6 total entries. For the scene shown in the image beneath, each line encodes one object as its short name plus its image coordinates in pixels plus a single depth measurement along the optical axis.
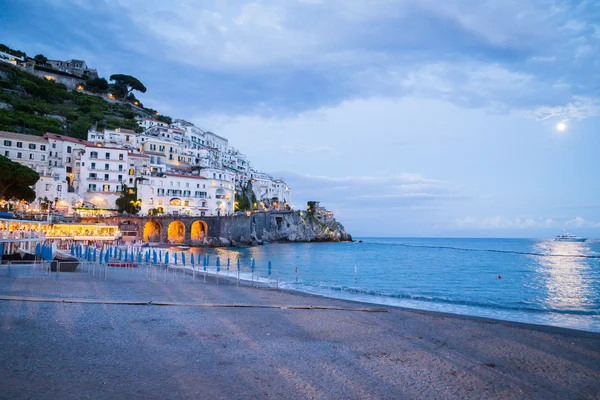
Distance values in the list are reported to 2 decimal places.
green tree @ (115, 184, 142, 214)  74.33
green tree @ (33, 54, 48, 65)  128.12
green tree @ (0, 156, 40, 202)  43.00
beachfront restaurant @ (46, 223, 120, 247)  52.79
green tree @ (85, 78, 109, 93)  127.12
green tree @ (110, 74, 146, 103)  134.00
